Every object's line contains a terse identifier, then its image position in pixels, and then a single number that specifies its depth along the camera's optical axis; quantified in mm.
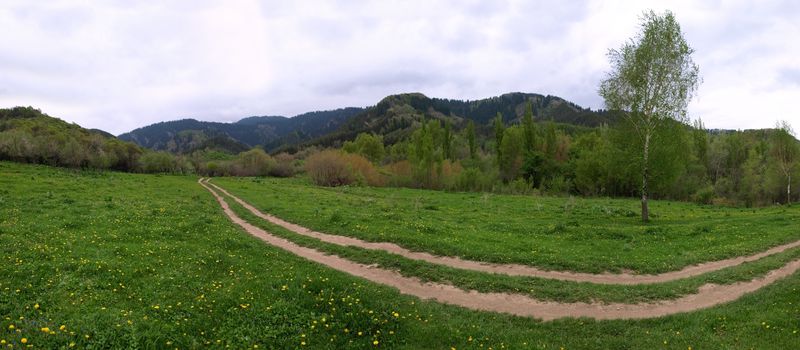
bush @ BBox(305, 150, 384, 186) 83500
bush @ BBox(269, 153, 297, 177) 142750
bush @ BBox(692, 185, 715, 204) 66375
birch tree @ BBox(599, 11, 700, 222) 31062
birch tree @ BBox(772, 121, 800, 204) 61828
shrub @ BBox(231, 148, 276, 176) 141750
